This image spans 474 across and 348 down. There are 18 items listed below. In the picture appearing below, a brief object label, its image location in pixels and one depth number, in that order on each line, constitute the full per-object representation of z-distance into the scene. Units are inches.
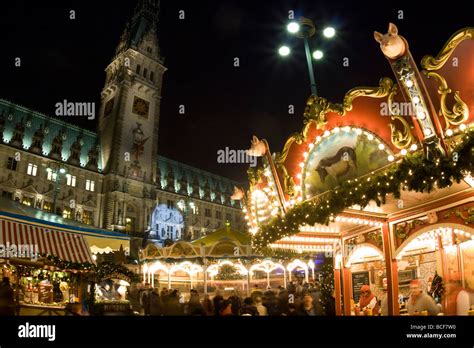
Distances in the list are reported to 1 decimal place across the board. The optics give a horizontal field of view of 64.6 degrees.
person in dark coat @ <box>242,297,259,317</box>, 302.5
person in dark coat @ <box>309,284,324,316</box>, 421.4
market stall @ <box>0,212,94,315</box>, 483.5
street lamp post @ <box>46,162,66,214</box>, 1787.9
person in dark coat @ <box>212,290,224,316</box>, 338.9
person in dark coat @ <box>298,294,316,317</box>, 336.5
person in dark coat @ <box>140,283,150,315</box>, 528.4
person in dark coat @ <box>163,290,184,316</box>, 450.3
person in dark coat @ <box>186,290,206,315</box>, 430.0
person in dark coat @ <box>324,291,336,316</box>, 557.5
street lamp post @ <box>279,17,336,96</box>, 407.5
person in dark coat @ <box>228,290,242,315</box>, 380.9
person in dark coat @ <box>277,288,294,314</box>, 391.2
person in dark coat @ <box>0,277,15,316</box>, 338.3
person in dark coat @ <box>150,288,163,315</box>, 488.5
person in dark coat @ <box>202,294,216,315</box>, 377.2
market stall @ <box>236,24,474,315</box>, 241.1
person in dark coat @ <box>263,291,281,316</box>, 435.5
